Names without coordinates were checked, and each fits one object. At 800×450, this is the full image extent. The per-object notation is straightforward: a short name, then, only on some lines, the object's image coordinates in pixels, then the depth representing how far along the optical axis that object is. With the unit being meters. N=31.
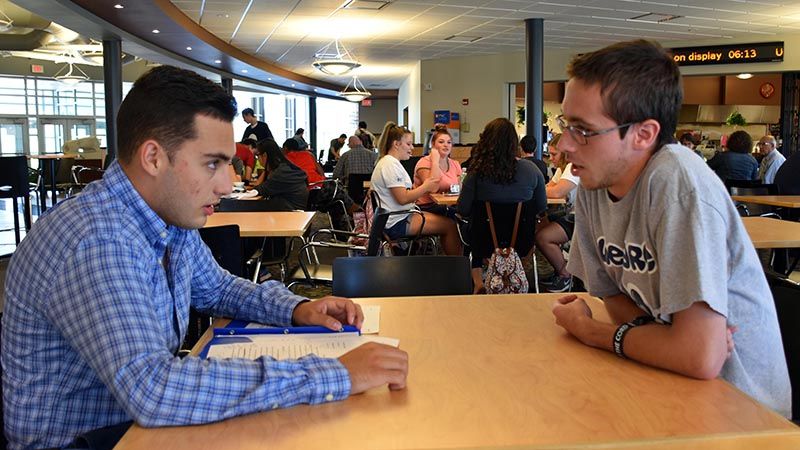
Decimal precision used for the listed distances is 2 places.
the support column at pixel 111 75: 11.30
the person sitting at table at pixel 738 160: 8.13
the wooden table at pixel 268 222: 3.77
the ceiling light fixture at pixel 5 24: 9.94
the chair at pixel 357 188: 8.36
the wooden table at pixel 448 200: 5.55
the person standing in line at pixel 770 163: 8.70
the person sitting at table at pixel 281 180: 6.44
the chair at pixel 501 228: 4.69
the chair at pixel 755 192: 6.13
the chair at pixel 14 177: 6.97
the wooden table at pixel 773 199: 5.47
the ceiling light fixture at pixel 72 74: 15.62
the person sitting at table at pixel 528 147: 7.66
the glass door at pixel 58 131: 18.70
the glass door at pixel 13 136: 17.64
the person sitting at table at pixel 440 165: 6.28
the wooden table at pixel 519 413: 1.08
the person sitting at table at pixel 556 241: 5.38
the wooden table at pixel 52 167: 10.58
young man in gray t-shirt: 1.31
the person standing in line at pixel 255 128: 12.15
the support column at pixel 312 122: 25.84
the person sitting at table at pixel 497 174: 4.70
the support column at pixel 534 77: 10.43
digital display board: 12.09
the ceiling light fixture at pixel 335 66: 10.47
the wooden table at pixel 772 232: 3.45
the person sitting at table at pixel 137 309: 1.15
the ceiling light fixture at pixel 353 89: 15.54
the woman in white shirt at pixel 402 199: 5.46
